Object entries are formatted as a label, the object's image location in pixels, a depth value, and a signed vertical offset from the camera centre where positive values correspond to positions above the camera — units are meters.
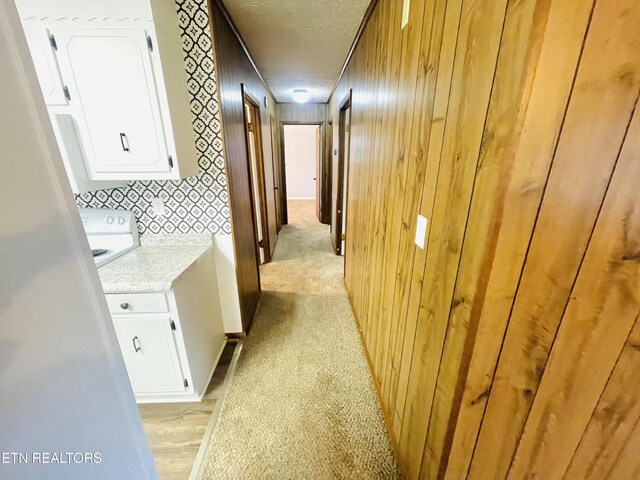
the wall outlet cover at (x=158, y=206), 1.75 -0.29
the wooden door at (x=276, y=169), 4.17 -0.12
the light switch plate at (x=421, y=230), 0.96 -0.26
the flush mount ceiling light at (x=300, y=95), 3.72 +1.00
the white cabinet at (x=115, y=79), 1.22 +0.42
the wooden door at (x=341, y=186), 3.23 -0.32
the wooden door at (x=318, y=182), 5.15 -0.42
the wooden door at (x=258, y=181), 2.86 -0.23
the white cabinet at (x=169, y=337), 1.36 -0.98
